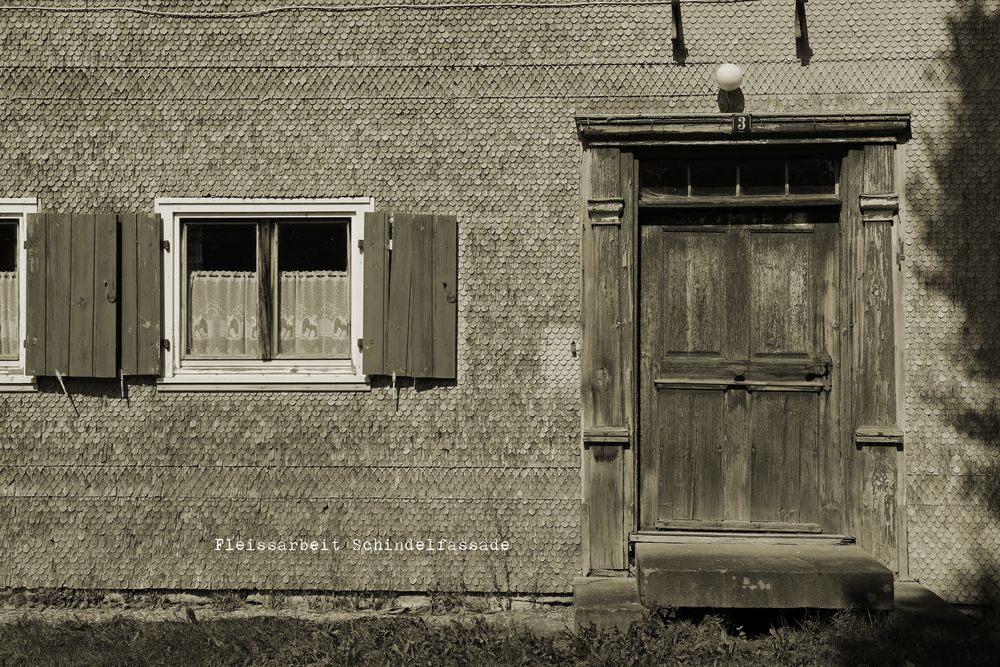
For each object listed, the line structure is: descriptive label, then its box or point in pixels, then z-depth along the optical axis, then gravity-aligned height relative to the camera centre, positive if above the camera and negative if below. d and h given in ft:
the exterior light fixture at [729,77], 18.34 +5.14
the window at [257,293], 19.35 +0.99
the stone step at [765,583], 16.20 -4.18
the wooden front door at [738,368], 19.01 -0.54
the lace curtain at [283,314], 19.56 +0.56
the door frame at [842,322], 18.44 +0.56
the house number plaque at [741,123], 18.47 +4.27
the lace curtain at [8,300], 19.61 +0.85
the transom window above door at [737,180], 18.98 +3.27
